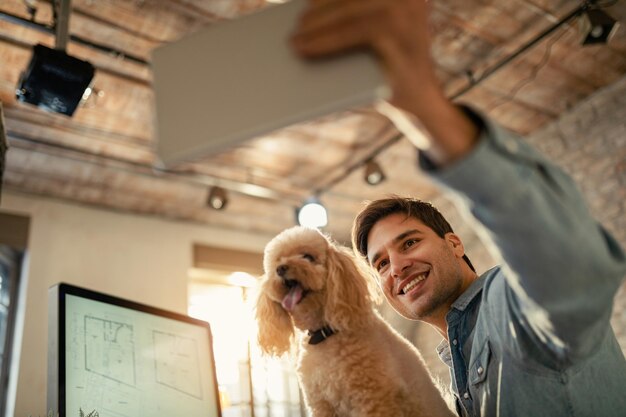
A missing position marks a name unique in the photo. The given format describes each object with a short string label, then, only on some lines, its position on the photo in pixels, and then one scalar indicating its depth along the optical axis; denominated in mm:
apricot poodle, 1362
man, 526
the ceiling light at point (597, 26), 3104
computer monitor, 1350
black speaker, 2324
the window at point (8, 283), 4023
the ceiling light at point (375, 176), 4352
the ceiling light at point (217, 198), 4566
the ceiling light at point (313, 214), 4551
